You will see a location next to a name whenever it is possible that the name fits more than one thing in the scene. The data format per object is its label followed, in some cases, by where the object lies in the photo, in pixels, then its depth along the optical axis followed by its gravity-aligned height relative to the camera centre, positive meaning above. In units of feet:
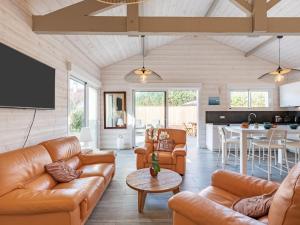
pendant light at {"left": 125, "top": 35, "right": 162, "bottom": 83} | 14.62 +3.24
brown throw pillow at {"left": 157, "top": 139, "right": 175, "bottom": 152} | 14.70 -2.15
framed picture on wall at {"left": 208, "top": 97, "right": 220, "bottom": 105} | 23.16 +1.73
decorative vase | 9.40 -2.67
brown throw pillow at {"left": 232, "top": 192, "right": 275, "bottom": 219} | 5.17 -2.47
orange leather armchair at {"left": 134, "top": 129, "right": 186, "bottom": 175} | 13.25 -2.84
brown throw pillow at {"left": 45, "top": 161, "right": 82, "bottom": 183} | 8.45 -2.42
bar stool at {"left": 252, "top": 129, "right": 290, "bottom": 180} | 12.62 -1.44
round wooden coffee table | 8.16 -2.88
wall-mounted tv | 7.32 +1.52
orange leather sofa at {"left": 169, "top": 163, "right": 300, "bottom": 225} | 3.90 -2.26
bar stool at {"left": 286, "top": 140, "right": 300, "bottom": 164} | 13.31 -1.92
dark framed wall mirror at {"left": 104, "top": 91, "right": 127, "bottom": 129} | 23.27 +0.74
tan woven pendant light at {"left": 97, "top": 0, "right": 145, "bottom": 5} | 5.60 +3.24
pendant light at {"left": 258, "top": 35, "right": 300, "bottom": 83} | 13.66 +2.99
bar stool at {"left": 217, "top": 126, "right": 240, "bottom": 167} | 15.31 -1.87
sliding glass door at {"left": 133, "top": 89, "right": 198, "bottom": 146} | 23.67 +0.85
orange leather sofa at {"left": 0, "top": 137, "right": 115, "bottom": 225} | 5.74 -2.44
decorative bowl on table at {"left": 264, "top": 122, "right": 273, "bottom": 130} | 13.98 -0.73
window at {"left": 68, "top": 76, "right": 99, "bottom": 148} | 15.67 +0.82
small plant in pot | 9.32 -2.43
